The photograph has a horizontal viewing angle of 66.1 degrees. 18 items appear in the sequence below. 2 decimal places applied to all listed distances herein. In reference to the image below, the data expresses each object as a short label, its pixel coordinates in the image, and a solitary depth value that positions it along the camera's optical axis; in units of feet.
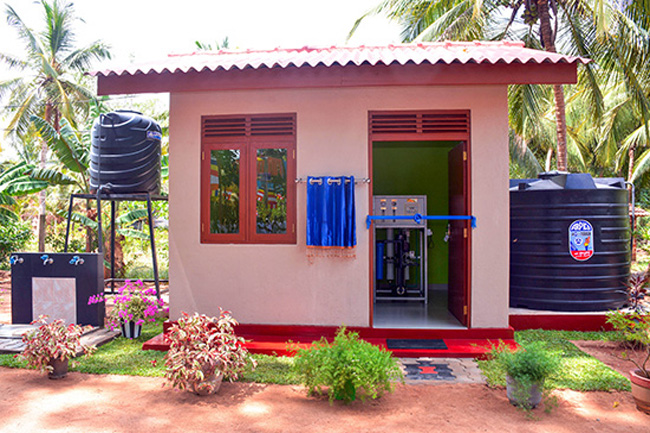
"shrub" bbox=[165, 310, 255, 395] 13.58
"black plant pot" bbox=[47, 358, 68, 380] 15.42
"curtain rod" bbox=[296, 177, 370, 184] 18.94
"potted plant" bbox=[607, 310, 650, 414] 12.87
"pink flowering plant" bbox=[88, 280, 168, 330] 20.21
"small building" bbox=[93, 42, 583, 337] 18.74
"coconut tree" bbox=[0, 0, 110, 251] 61.61
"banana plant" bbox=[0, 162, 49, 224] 35.06
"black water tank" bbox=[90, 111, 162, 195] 23.62
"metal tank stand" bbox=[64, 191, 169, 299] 23.50
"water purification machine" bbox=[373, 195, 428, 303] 26.63
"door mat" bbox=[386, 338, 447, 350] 18.10
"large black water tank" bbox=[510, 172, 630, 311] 22.20
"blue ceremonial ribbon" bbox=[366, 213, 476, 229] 18.99
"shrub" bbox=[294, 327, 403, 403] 12.82
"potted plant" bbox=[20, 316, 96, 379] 15.05
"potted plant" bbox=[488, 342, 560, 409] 12.66
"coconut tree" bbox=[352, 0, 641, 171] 37.35
